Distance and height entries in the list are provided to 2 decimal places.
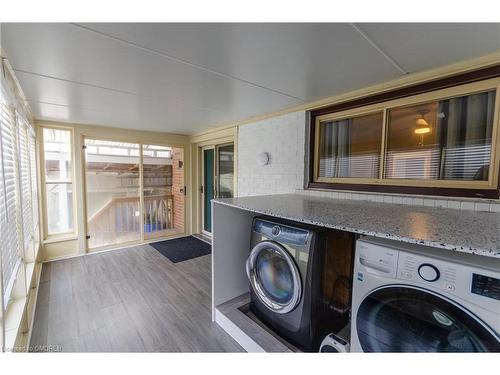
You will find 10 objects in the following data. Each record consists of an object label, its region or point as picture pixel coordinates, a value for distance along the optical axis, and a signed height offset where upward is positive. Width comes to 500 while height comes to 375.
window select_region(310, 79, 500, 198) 1.54 +0.28
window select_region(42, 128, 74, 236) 3.31 -0.11
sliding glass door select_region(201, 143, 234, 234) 3.96 -0.01
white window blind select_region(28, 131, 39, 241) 2.86 -0.06
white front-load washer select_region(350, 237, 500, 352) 0.80 -0.51
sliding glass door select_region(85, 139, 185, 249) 3.72 -0.34
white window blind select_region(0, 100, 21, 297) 1.43 -0.22
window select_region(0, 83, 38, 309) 1.47 -0.15
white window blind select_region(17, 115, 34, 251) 2.17 -0.07
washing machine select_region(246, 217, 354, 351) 1.49 -0.79
